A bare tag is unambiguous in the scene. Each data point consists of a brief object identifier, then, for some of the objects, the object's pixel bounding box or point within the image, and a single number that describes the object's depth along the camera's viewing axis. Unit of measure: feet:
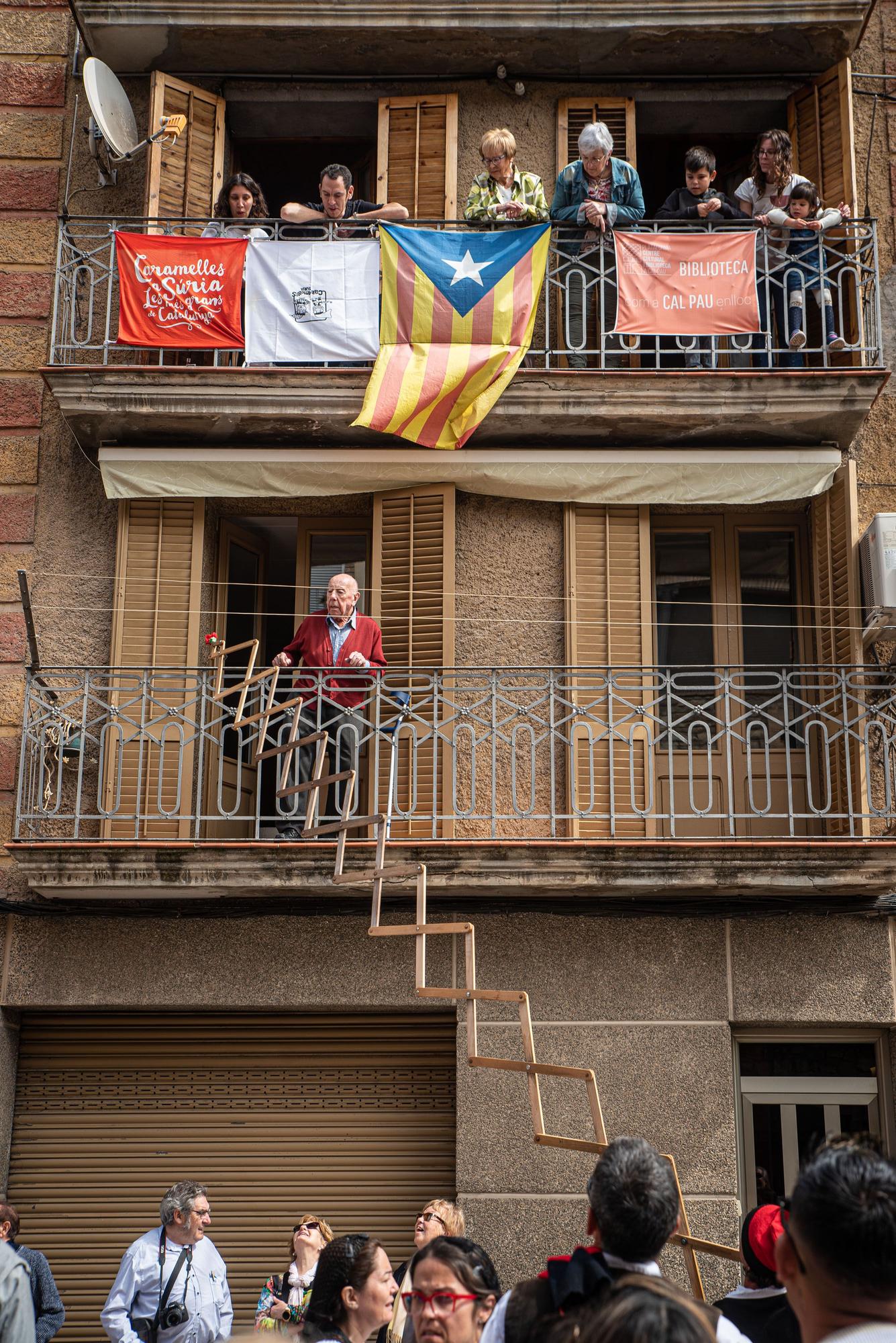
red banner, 36.58
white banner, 36.52
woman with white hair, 37.27
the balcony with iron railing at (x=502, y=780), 33.17
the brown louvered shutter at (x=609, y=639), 35.55
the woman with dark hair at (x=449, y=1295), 13.96
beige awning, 36.73
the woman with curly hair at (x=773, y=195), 37.50
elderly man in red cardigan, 34.55
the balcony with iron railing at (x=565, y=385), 36.17
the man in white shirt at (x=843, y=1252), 8.48
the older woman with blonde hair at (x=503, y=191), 37.42
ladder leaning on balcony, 20.84
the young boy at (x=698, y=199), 37.70
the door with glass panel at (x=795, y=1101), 33.58
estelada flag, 35.88
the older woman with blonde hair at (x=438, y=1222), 23.04
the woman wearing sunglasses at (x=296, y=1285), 25.95
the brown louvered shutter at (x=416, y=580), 36.52
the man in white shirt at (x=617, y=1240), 12.12
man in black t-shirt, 37.78
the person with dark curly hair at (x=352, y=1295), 16.57
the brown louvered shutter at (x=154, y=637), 35.42
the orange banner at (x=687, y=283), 36.29
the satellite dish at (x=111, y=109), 37.81
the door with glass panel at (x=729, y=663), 35.76
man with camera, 26.53
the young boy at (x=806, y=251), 36.91
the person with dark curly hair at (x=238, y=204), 38.42
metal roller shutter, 33.65
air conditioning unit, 34.73
